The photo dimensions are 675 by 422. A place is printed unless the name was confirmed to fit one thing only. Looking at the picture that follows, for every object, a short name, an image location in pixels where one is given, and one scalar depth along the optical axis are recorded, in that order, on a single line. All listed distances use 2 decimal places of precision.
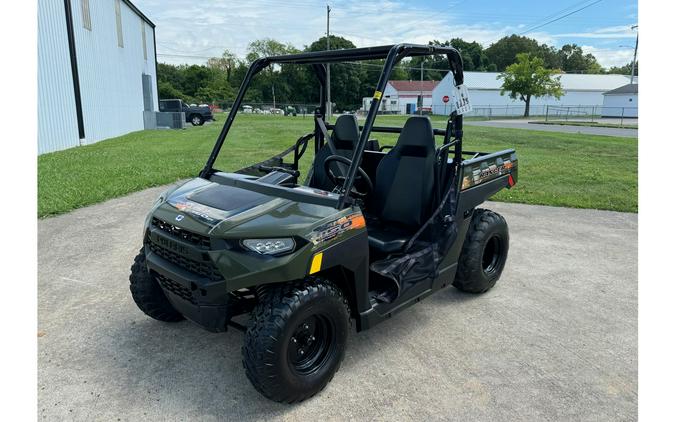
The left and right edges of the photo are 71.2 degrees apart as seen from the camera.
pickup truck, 29.09
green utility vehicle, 2.48
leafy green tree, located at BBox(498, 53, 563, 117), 45.12
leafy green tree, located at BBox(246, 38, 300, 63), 56.62
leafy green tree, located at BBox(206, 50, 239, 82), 65.06
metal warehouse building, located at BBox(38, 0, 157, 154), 13.62
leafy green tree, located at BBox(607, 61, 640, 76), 101.43
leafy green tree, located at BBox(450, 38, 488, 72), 85.88
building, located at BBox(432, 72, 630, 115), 56.41
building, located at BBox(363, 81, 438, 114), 52.78
